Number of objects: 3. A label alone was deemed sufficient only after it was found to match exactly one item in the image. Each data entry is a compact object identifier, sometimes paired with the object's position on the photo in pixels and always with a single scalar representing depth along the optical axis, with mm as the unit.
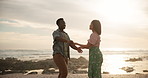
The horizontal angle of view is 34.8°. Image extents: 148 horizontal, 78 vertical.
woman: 5520
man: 5668
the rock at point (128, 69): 16872
